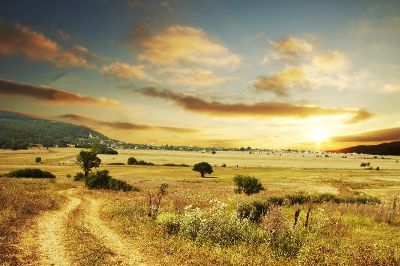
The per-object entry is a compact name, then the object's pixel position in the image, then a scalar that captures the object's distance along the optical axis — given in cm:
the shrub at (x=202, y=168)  10181
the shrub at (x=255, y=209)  2425
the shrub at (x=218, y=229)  1684
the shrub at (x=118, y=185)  4999
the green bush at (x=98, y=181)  5035
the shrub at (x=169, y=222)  1887
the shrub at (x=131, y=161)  13961
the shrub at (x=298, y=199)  3732
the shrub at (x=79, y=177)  7068
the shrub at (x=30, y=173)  7068
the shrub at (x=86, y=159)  7100
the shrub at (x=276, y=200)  3333
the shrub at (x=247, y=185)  5578
